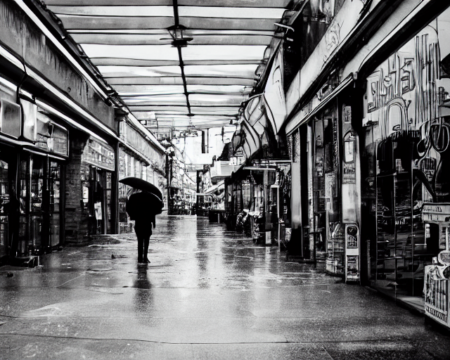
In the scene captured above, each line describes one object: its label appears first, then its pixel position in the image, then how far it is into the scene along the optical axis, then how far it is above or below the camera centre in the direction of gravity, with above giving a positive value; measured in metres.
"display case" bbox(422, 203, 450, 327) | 5.70 -0.70
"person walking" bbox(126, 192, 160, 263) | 12.90 -0.13
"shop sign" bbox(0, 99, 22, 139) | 10.06 +1.61
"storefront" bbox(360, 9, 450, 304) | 6.20 +0.57
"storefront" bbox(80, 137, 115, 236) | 18.98 +0.85
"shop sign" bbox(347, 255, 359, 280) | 9.13 -0.98
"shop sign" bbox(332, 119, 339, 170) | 10.13 +1.11
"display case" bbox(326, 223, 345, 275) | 9.81 -0.78
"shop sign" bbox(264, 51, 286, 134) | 13.52 +2.89
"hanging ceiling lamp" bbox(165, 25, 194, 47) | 11.45 +3.52
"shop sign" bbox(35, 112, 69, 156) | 13.77 +1.90
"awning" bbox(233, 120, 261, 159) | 18.55 +2.37
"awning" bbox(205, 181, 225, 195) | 44.58 +1.61
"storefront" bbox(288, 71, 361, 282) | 9.25 +0.48
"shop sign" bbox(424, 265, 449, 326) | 5.74 -0.92
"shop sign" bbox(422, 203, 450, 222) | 5.65 -0.07
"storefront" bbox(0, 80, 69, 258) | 10.83 +0.77
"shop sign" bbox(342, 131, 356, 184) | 9.31 +0.74
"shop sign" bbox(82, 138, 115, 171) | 18.81 +1.89
